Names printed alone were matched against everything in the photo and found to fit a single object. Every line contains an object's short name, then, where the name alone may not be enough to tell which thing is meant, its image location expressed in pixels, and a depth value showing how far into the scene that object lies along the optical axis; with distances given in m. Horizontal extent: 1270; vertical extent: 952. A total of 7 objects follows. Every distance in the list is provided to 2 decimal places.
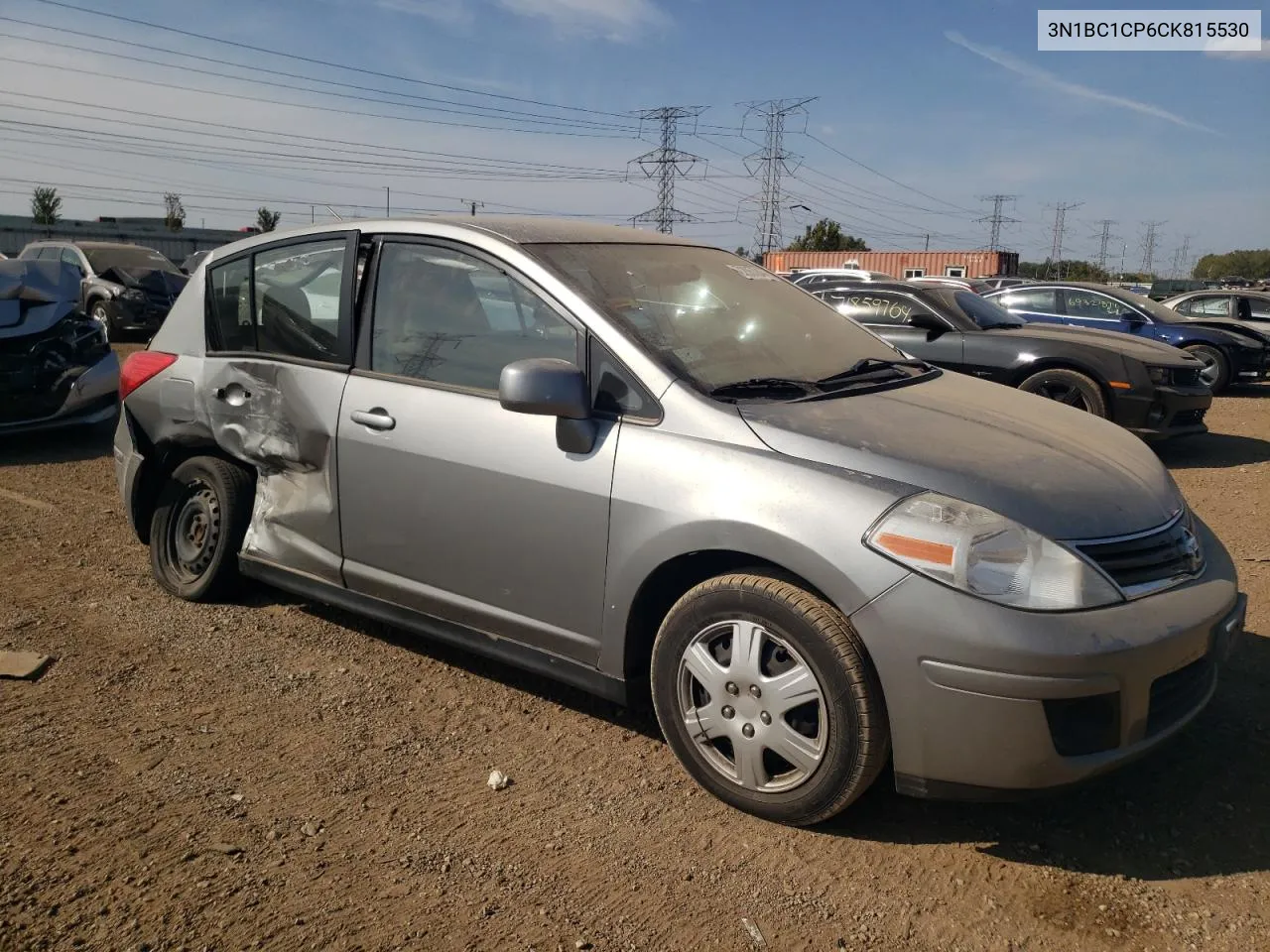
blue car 13.49
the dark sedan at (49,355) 7.55
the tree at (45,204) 68.75
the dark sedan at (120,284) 16.55
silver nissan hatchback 2.62
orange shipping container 47.44
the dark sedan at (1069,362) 8.62
